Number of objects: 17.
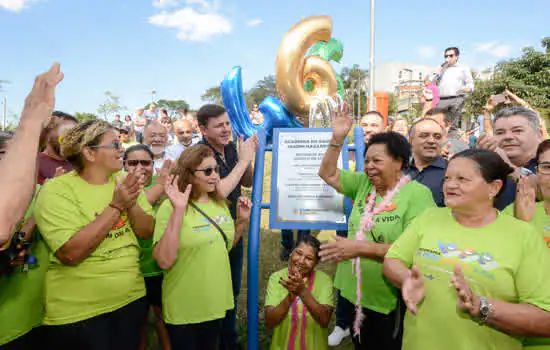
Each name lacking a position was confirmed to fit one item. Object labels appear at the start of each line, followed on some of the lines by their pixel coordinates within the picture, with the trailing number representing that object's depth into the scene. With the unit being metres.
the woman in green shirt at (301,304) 2.48
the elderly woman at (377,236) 2.20
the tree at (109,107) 28.58
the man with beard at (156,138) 3.82
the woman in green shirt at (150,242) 2.64
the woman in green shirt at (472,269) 1.44
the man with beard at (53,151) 2.88
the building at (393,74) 73.56
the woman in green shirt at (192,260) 2.09
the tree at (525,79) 23.62
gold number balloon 4.59
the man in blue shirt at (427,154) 2.81
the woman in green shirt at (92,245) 1.88
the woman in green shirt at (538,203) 1.79
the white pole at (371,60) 13.80
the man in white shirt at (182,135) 4.89
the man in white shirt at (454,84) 6.25
